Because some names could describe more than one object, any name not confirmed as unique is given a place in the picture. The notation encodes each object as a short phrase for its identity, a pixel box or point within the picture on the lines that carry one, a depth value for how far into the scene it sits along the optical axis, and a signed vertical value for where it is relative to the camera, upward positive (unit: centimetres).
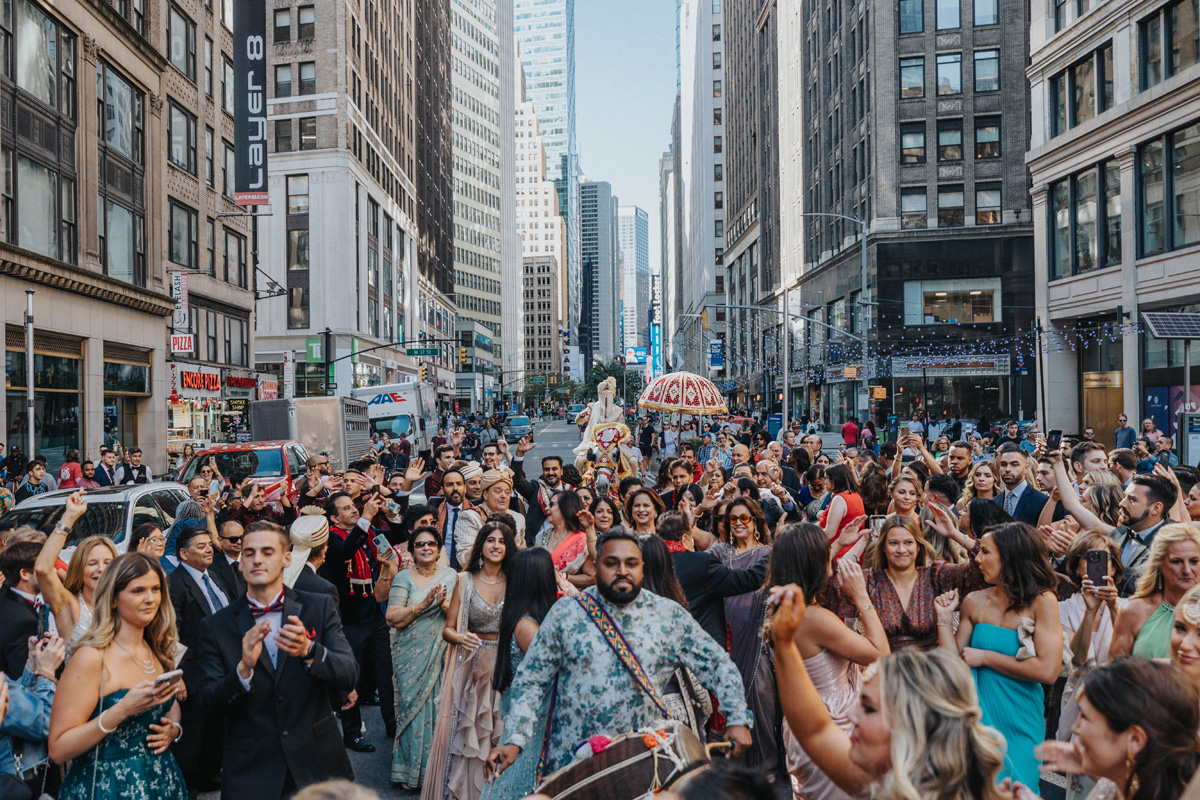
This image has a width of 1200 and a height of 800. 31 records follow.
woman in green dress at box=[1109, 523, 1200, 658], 462 -96
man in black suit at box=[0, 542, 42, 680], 525 -109
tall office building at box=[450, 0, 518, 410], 13475 +3549
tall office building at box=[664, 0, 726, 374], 11662 +3005
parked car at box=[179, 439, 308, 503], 1797 -97
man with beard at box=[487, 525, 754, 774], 427 -118
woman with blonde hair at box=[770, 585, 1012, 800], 267 -95
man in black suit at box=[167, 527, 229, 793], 640 -131
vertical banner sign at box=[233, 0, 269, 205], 3725 +1194
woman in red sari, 725 -108
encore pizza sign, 3525 +114
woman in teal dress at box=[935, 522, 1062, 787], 453 -117
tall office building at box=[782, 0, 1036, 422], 4775 +965
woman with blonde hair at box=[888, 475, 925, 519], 744 -76
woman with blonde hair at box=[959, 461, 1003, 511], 980 -89
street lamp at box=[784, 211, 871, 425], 3802 +282
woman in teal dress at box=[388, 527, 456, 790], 678 -175
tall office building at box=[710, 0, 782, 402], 7875 +2053
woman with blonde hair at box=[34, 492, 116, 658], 528 -94
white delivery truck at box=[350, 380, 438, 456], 3753 -12
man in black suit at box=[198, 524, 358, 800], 450 -132
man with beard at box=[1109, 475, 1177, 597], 643 -78
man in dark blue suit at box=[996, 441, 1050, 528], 925 -92
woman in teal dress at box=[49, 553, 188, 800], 394 -120
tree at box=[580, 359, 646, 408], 14391 +372
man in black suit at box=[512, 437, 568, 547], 1032 -100
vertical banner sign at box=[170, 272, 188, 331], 3378 +406
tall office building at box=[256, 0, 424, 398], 5862 +1359
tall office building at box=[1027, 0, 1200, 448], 2942 +666
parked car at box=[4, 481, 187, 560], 1002 -108
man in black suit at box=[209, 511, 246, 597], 677 -111
